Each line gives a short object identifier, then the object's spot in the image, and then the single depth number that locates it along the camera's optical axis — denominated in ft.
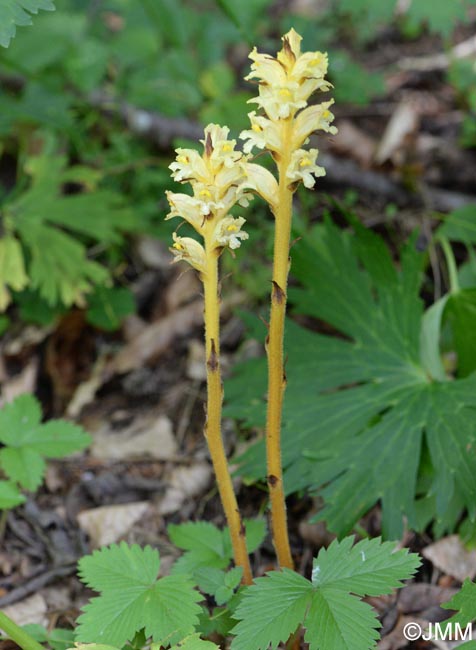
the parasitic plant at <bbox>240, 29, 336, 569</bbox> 3.07
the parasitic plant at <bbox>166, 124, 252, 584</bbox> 3.12
